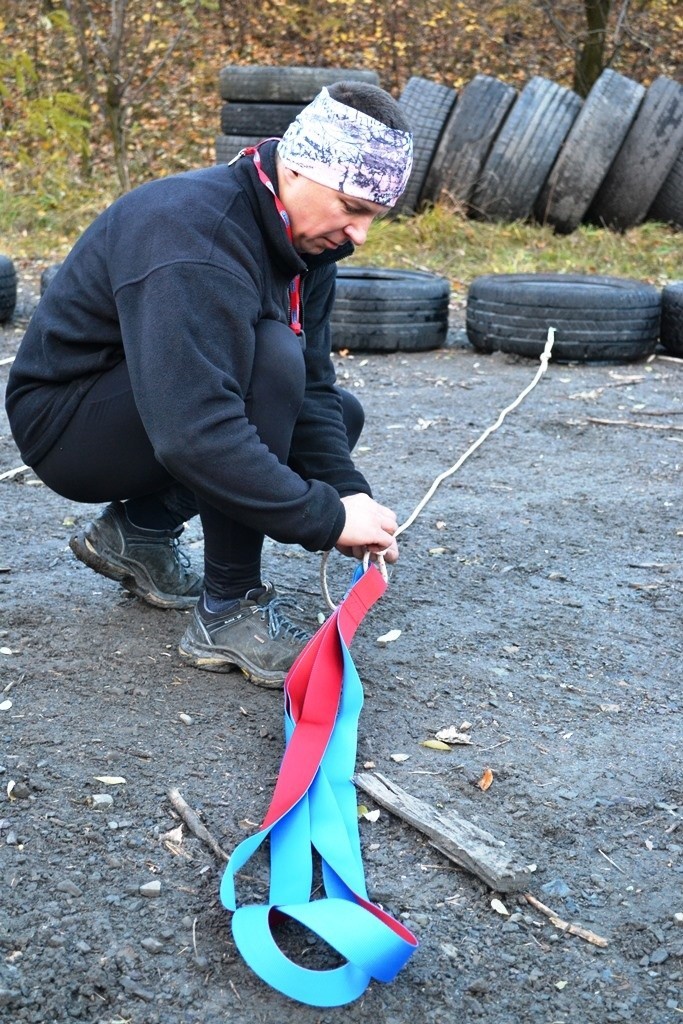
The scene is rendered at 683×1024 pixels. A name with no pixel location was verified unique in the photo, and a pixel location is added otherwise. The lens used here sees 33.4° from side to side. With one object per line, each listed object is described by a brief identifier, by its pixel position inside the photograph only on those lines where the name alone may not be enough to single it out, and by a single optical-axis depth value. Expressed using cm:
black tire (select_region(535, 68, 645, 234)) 775
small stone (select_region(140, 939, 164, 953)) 165
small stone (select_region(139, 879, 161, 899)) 177
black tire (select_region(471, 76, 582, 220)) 786
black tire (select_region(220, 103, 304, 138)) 767
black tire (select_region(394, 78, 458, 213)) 812
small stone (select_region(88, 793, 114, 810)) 197
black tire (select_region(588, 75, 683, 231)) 780
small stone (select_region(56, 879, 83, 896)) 176
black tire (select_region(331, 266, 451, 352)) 550
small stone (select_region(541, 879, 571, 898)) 182
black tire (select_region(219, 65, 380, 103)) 760
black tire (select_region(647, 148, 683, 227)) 812
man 204
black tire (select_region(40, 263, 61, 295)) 570
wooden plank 180
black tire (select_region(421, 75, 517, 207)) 799
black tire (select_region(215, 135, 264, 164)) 775
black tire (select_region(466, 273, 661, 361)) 536
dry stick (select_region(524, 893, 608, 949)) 171
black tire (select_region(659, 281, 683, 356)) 551
